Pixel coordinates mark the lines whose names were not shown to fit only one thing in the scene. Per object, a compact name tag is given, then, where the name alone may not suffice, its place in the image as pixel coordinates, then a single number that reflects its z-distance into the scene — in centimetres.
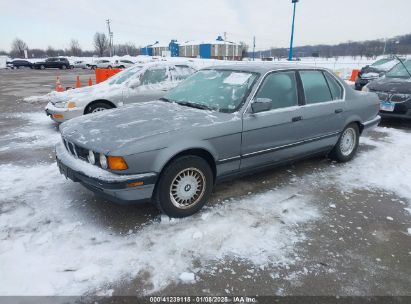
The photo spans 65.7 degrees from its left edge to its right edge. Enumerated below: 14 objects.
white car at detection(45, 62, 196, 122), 709
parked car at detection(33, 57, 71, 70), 3772
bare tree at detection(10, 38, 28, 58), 9956
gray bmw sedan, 312
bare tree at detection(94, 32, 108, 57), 9194
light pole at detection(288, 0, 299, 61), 2562
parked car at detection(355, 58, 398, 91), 1378
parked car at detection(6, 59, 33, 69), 4022
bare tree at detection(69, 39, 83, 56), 10019
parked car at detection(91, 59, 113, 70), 3831
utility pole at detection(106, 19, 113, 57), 7385
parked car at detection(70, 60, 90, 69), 4111
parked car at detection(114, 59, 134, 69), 3781
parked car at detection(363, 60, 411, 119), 750
